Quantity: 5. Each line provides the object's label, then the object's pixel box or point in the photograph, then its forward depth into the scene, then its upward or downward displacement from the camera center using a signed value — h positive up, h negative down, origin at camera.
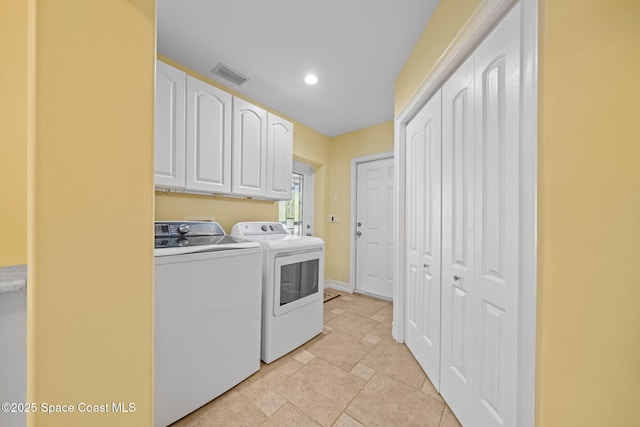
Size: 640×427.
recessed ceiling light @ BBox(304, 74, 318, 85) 2.06 +1.31
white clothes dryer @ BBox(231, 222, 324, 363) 1.71 -0.66
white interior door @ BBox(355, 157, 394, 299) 3.09 -0.19
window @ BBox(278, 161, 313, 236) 3.35 +0.17
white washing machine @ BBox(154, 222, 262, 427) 1.16 -0.64
